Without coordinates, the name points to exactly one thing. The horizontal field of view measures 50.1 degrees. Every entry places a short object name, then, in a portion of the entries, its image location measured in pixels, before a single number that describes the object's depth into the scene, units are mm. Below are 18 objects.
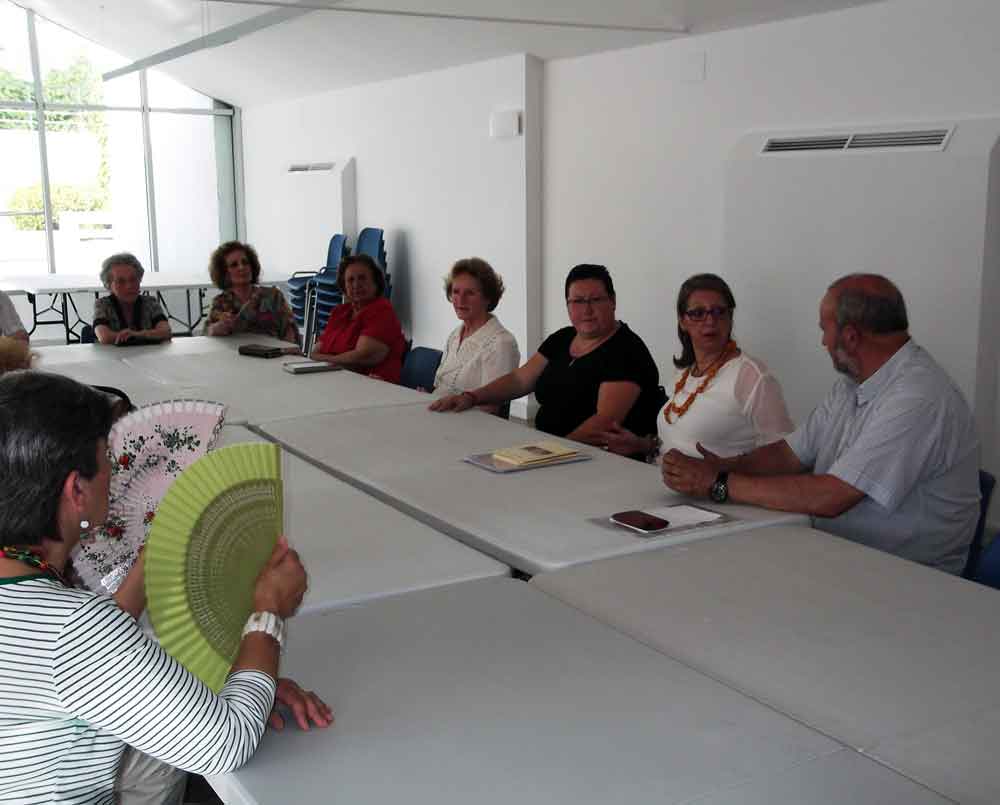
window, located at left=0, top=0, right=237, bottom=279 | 11125
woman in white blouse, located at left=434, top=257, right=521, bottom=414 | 4516
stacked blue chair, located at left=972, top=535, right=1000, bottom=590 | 2307
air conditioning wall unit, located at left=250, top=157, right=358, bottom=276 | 9609
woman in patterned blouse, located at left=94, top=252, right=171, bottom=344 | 5840
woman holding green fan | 1250
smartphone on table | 2424
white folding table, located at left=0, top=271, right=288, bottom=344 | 8820
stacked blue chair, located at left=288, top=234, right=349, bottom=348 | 9438
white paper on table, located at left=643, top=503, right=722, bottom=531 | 2479
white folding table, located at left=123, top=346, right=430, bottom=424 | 4055
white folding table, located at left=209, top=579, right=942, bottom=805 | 1377
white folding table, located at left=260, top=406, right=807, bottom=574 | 2385
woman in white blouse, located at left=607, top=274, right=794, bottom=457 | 3369
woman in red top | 5324
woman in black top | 3805
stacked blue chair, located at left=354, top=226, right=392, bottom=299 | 8977
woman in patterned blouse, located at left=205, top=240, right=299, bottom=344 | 6137
